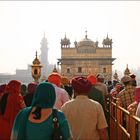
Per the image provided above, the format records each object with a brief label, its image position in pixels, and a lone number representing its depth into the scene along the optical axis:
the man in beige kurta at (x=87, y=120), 5.98
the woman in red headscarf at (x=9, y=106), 6.75
